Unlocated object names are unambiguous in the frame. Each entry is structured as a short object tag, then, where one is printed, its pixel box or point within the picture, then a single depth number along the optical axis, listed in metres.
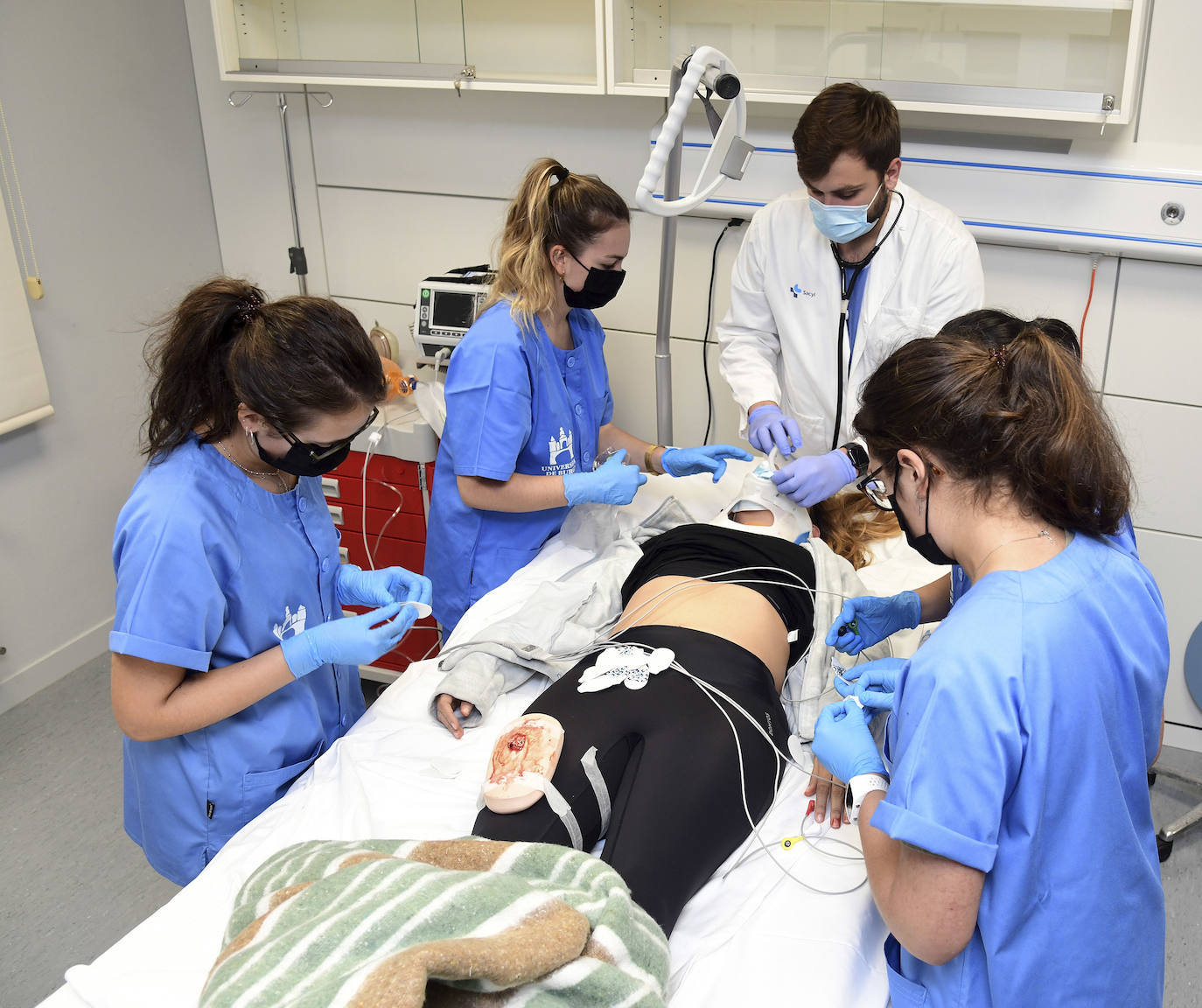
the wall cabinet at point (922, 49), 2.29
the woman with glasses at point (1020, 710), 0.99
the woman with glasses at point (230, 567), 1.34
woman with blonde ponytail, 2.00
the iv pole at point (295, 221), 3.17
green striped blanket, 0.93
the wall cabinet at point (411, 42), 2.79
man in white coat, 2.00
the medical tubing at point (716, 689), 1.40
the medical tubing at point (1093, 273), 2.53
